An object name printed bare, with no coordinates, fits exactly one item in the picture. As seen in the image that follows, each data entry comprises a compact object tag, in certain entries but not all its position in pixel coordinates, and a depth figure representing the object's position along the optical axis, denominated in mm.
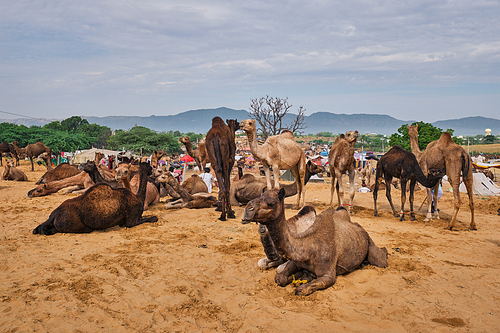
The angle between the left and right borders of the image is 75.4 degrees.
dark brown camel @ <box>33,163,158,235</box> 6922
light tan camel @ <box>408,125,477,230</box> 8805
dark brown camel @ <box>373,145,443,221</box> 9102
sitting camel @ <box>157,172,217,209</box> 10383
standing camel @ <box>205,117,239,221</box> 8912
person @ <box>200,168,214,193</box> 14322
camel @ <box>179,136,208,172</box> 17595
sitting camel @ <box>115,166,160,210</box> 8641
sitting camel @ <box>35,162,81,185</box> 14195
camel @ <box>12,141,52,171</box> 25325
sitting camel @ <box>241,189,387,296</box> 4086
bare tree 31000
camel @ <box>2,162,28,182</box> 17312
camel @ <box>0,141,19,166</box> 28203
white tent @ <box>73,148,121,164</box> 34400
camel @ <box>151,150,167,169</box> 13314
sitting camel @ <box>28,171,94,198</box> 12362
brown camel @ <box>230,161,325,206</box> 10961
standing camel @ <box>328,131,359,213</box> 9758
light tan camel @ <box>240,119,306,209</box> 9883
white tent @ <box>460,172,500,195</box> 14805
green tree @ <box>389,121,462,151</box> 32125
